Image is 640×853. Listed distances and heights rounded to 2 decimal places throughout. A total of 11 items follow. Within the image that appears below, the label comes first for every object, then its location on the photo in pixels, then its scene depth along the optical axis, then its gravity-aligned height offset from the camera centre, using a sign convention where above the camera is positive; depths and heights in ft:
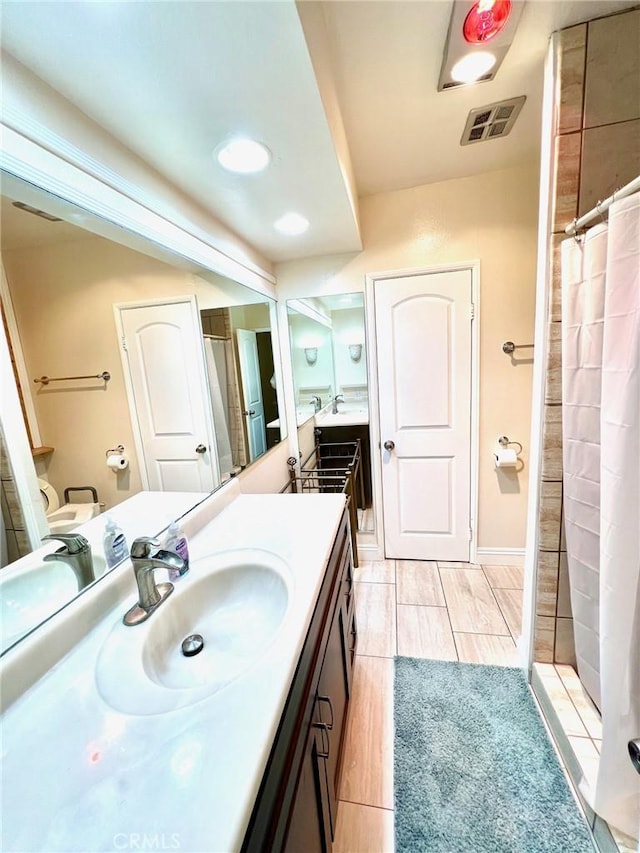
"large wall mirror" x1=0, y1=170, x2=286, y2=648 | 2.65 +0.23
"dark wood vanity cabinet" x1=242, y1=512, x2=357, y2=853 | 1.84 -2.63
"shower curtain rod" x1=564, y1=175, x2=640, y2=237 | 2.80 +1.31
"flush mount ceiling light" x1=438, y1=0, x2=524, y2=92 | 3.32 +3.39
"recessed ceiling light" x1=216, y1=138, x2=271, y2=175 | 3.63 +2.42
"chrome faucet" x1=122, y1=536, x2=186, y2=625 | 2.89 -1.59
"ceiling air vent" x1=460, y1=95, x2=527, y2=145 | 4.78 +3.51
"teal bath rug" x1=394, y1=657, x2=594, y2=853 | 3.49 -4.89
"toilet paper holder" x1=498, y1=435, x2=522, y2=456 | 7.38 -1.89
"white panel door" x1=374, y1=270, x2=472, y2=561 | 7.27 -1.15
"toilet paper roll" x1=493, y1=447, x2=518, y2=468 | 7.14 -2.18
